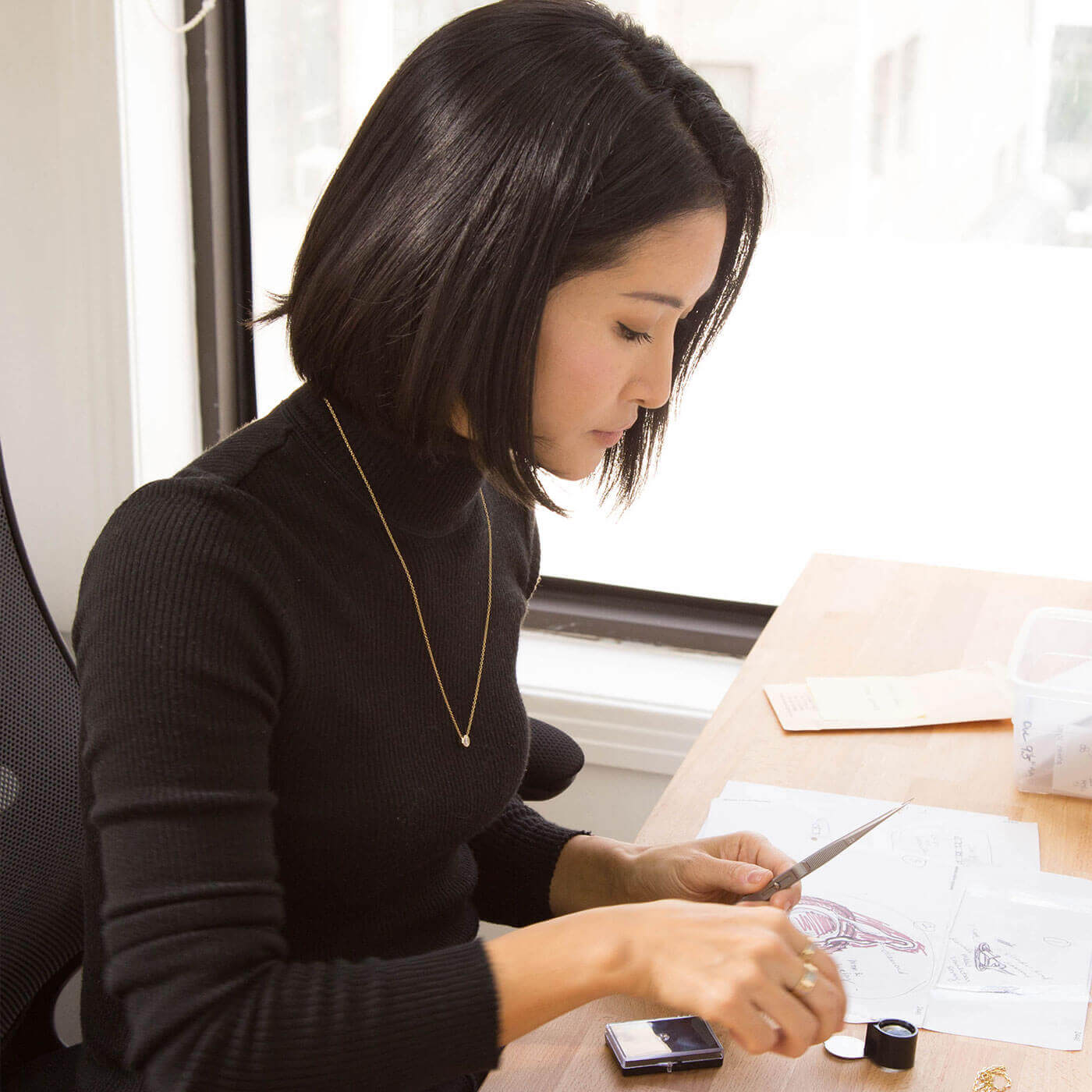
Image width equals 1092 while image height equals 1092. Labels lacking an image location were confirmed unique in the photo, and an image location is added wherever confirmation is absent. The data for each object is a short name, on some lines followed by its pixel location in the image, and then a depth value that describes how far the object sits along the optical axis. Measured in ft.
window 5.68
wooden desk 2.70
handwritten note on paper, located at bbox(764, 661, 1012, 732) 4.39
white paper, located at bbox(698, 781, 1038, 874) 3.61
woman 2.54
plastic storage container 3.88
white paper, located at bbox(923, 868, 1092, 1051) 2.87
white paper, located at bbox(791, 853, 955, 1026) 2.95
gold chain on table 2.66
